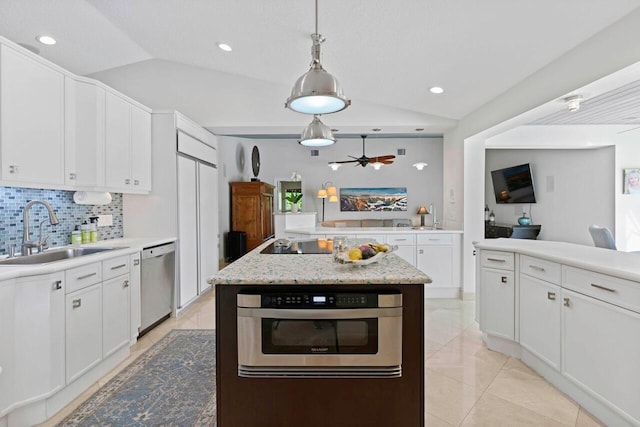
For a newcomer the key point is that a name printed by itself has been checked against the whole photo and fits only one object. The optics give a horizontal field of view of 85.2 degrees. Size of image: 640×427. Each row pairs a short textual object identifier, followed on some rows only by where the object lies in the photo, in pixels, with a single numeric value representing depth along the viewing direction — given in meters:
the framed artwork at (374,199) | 8.77
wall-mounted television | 6.80
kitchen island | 1.54
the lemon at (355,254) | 1.75
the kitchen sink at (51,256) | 2.31
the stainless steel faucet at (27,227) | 2.46
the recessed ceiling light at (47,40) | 3.32
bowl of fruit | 1.72
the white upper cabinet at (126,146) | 3.15
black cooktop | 2.38
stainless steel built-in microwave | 1.54
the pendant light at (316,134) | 2.72
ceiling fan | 6.47
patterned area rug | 2.02
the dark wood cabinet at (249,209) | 7.43
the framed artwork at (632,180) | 5.55
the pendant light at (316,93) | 1.70
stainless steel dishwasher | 3.29
